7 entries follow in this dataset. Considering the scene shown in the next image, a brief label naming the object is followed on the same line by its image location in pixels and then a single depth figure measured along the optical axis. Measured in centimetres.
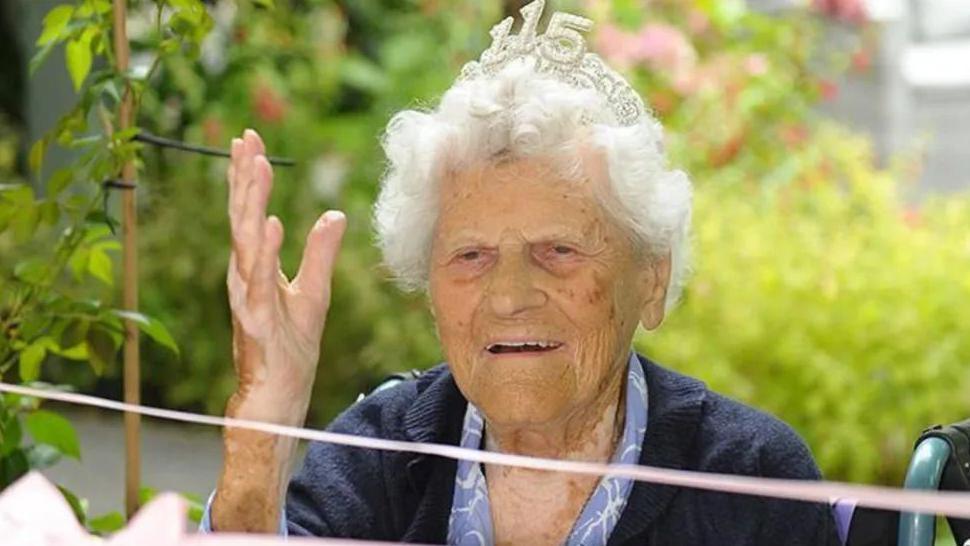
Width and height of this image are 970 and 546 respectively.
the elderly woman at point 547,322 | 422
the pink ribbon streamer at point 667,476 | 248
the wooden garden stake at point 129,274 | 489
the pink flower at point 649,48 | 1361
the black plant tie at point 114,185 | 481
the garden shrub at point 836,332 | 1131
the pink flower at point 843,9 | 1476
